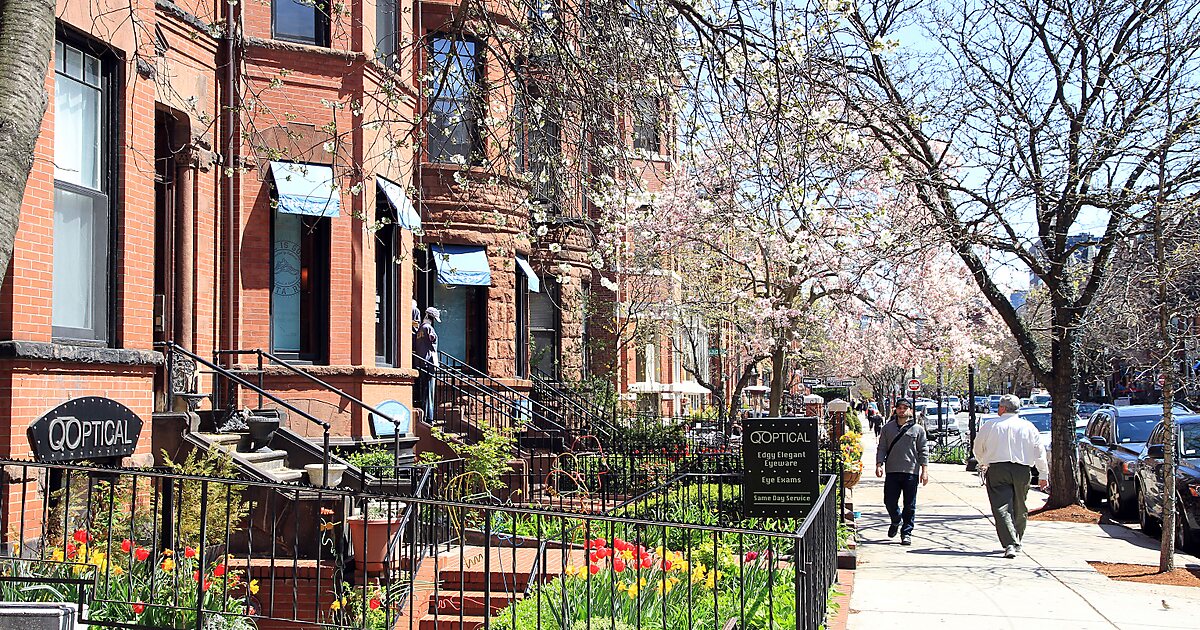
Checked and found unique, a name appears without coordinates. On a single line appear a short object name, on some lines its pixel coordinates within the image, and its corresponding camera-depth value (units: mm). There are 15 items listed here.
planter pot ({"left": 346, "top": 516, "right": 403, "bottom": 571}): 10203
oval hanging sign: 8812
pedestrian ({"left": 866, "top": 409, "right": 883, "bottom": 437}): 53169
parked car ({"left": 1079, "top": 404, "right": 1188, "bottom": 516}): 17484
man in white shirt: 13211
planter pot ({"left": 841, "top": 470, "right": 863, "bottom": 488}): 16750
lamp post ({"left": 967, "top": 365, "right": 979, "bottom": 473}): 33600
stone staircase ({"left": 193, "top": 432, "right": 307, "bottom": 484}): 11398
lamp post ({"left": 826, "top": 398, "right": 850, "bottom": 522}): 28062
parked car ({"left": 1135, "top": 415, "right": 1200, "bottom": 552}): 14055
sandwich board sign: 10844
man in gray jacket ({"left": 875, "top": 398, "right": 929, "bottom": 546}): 14820
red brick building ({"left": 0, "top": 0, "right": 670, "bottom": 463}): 9156
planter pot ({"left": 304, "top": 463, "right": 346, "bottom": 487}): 11188
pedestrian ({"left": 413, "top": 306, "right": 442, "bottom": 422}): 17797
